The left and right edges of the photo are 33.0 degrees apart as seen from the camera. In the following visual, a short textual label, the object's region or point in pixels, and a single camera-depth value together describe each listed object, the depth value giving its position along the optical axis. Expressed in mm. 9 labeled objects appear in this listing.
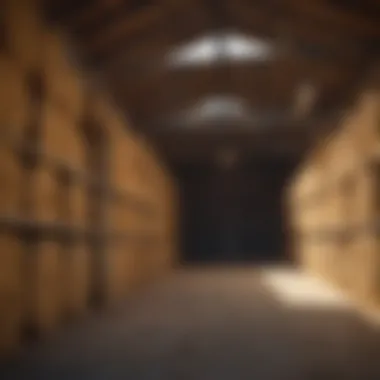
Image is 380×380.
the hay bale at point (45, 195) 7121
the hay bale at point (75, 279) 8547
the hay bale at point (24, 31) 6383
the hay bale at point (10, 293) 6250
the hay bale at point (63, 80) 7645
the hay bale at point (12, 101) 6219
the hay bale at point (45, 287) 7074
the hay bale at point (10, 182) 6223
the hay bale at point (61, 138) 7590
